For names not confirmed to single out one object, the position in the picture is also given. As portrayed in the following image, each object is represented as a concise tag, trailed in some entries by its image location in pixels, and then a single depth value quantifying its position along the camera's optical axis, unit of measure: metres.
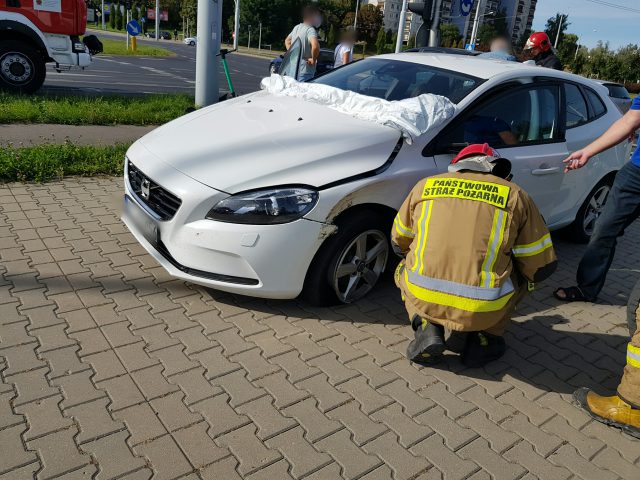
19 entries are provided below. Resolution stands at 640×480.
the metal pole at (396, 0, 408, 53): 22.52
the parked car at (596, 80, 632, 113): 11.95
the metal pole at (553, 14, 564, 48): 83.54
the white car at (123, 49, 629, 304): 3.27
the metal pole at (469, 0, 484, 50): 35.18
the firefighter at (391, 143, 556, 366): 2.88
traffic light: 9.34
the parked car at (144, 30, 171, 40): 65.75
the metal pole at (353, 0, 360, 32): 73.06
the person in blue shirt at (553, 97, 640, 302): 3.69
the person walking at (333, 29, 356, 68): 10.27
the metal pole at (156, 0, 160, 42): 50.87
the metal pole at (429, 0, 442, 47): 9.32
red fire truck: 9.45
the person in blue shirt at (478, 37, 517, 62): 7.84
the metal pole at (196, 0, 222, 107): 9.07
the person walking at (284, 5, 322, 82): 8.02
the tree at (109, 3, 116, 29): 70.19
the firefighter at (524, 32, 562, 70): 6.54
